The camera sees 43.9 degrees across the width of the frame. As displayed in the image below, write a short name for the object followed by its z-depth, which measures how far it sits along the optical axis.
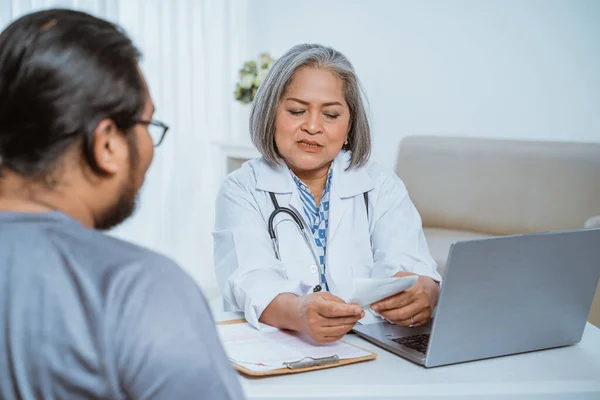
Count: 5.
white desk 1.22
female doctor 1.82
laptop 1.27
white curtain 4.27
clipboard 1.26
